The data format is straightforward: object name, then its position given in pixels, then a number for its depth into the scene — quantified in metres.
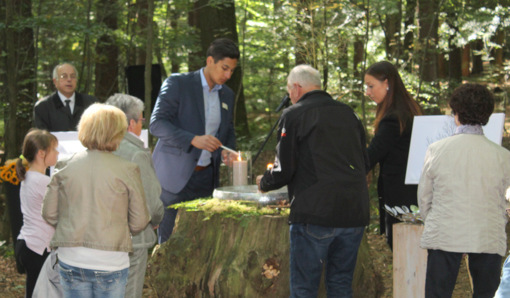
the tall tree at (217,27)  11.53
